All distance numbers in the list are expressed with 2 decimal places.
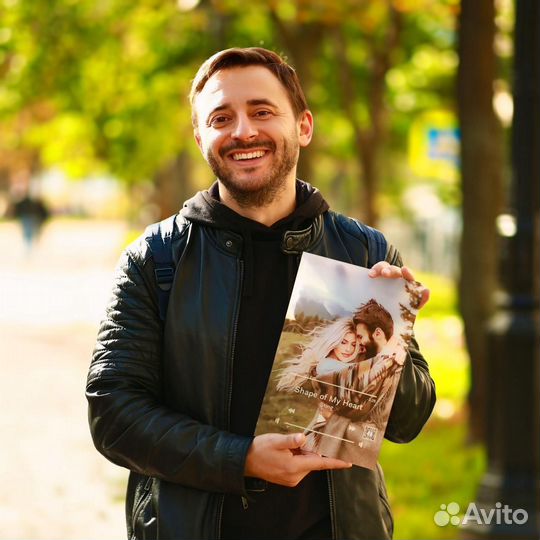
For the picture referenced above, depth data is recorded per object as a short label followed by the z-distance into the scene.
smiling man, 2.76
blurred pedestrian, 33.12
